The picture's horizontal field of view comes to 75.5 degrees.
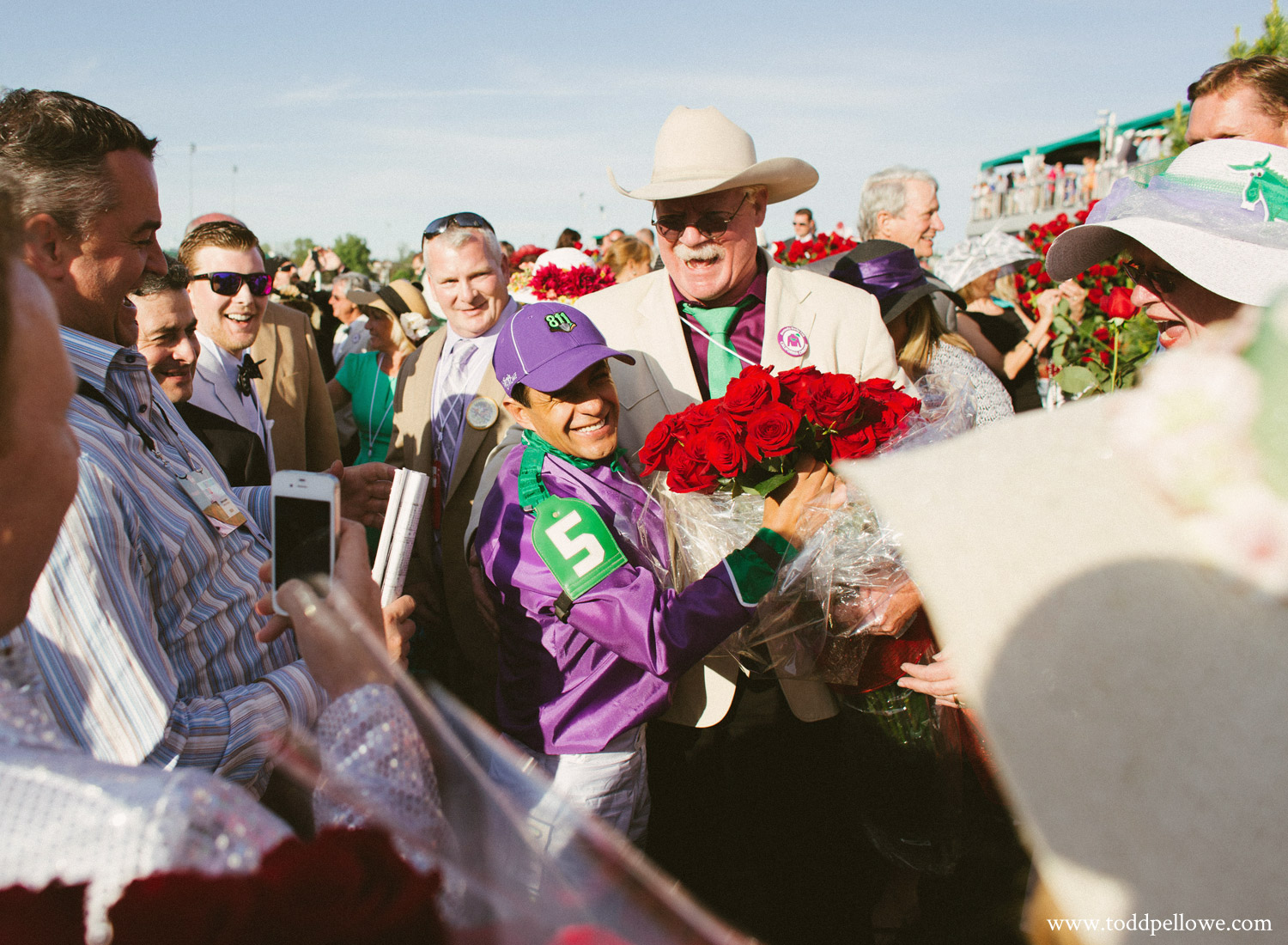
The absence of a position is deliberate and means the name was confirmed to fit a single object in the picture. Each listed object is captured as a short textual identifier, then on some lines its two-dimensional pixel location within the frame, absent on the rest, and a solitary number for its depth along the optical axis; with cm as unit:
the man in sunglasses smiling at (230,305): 413
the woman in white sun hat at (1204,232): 172
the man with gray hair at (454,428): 388
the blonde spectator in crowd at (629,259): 703
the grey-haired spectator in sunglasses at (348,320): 751
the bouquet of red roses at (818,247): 743
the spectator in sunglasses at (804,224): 1406
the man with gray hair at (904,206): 535
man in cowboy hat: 300
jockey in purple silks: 215
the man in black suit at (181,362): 325
